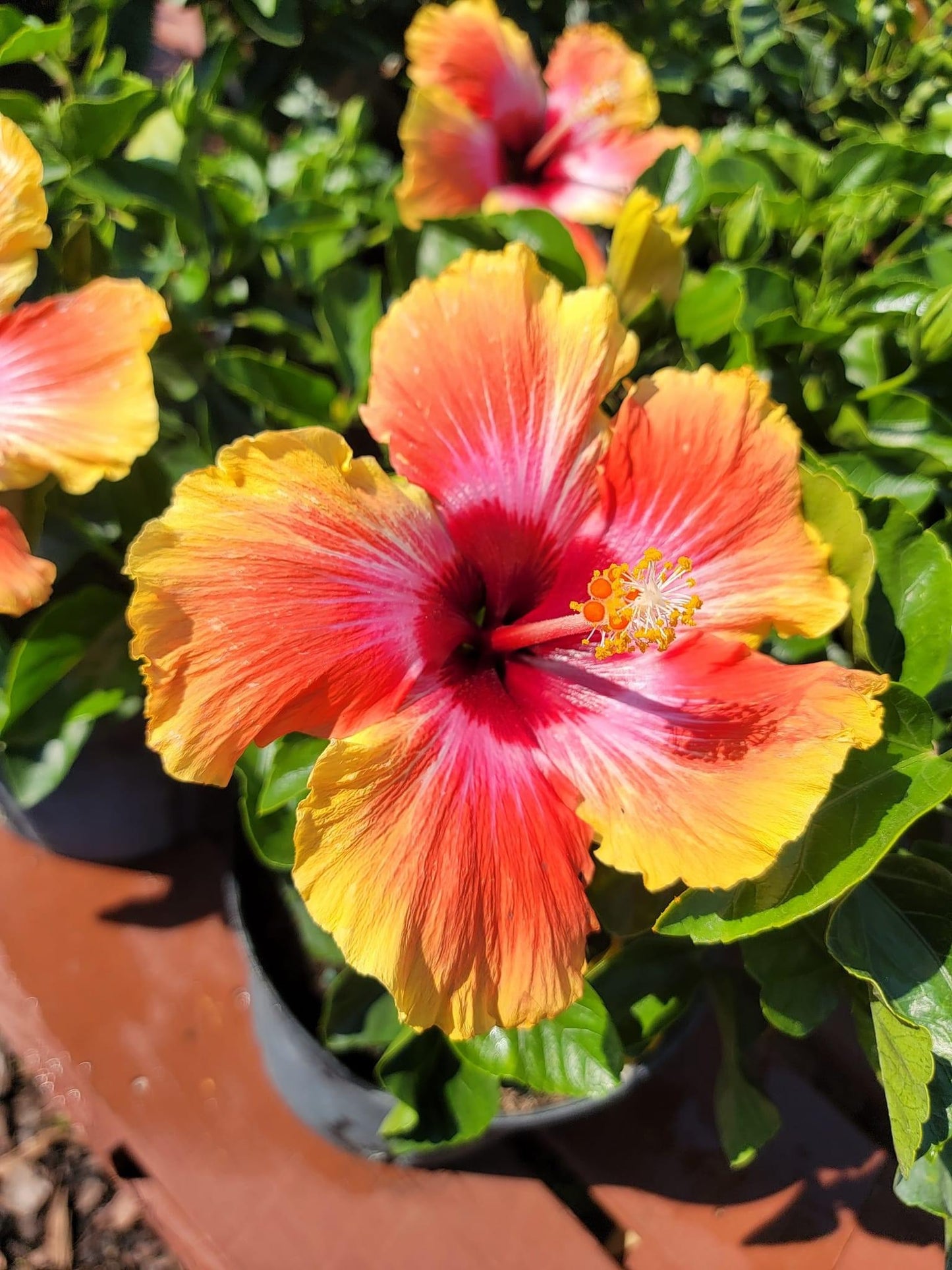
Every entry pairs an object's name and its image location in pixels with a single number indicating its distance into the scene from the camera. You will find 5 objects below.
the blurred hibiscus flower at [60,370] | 0.24
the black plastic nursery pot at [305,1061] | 0.35
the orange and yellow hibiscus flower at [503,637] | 0.20
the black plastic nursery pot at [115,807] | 0.40
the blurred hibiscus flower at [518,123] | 0.37
